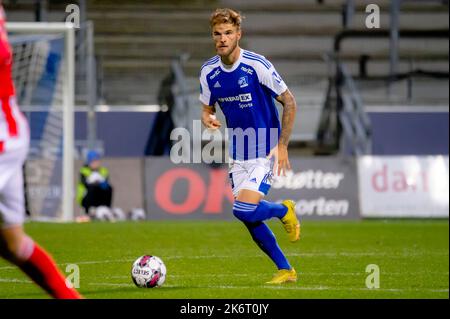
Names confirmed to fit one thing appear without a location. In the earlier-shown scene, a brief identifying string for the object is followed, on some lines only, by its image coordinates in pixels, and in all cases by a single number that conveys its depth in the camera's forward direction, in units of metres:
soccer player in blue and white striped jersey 17.70
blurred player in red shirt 11.42
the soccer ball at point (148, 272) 17.23
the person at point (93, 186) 38.59
